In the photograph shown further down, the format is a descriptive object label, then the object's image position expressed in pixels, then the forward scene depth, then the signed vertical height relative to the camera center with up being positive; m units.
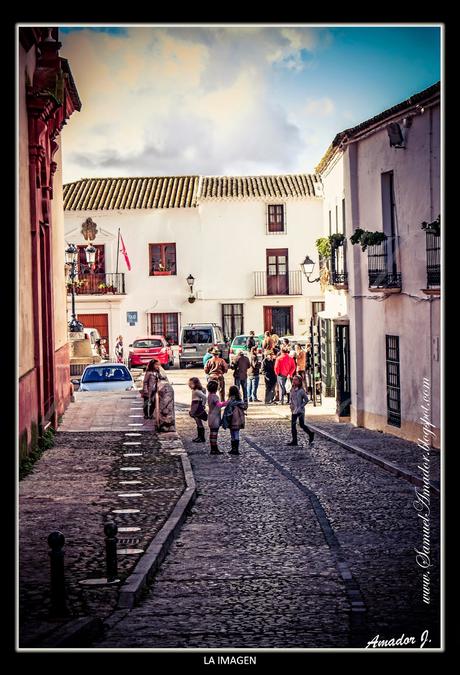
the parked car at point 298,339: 34.12 -0.42
